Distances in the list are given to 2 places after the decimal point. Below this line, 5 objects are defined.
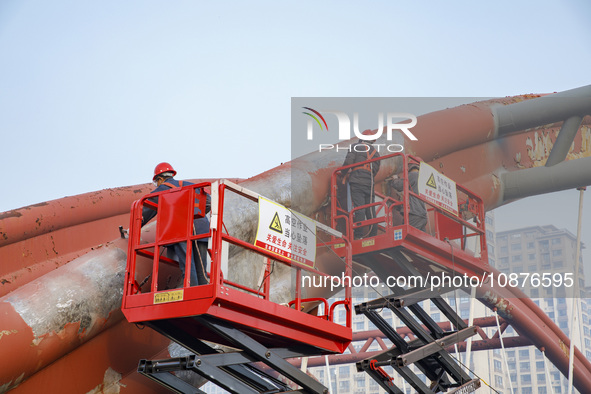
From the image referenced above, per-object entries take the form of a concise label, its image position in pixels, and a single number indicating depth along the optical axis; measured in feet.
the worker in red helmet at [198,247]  21.79
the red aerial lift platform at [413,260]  31.22
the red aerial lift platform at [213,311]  20.72
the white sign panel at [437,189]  33.30
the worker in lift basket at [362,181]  33.78
